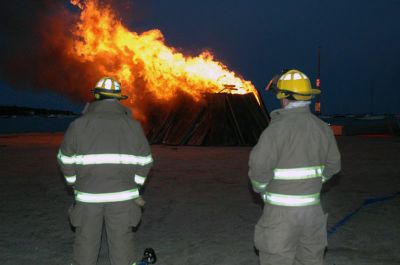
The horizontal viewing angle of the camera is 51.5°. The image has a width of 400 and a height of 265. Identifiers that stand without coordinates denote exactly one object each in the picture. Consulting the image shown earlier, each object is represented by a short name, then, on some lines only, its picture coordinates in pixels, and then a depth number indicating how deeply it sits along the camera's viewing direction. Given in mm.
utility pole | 35062
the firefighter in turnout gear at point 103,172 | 4098
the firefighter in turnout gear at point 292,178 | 3607
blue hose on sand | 6872
